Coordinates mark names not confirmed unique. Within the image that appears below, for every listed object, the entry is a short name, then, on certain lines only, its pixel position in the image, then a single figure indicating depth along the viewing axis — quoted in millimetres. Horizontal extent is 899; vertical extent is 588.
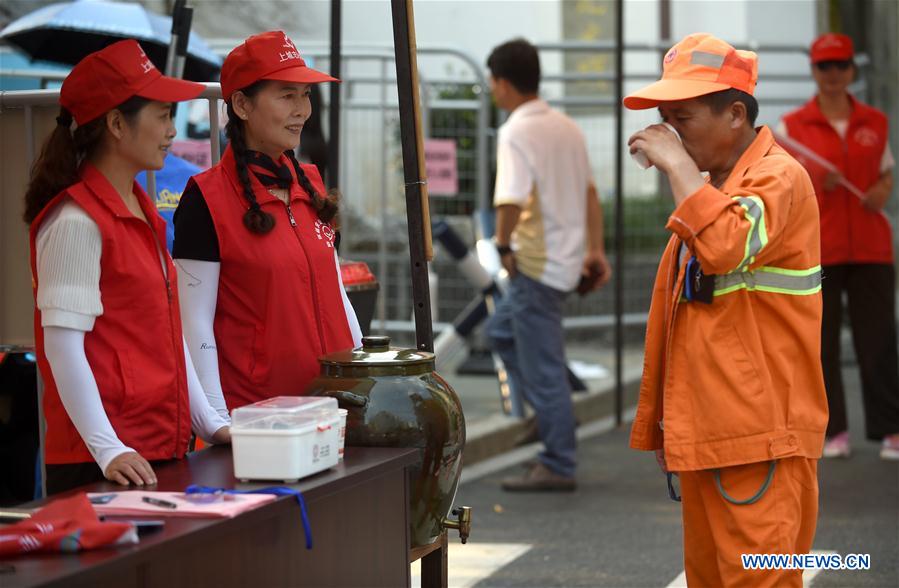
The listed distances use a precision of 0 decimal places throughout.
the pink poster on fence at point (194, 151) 12527
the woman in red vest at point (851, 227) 14777
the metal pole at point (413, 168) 7848
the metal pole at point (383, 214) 18066
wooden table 4753
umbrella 14150
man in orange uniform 6441
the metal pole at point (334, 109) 10546
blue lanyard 5585
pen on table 5363
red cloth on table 4822
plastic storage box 5728
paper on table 5254
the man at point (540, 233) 13649
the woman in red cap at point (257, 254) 7113
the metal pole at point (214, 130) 8788
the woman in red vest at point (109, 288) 6121
